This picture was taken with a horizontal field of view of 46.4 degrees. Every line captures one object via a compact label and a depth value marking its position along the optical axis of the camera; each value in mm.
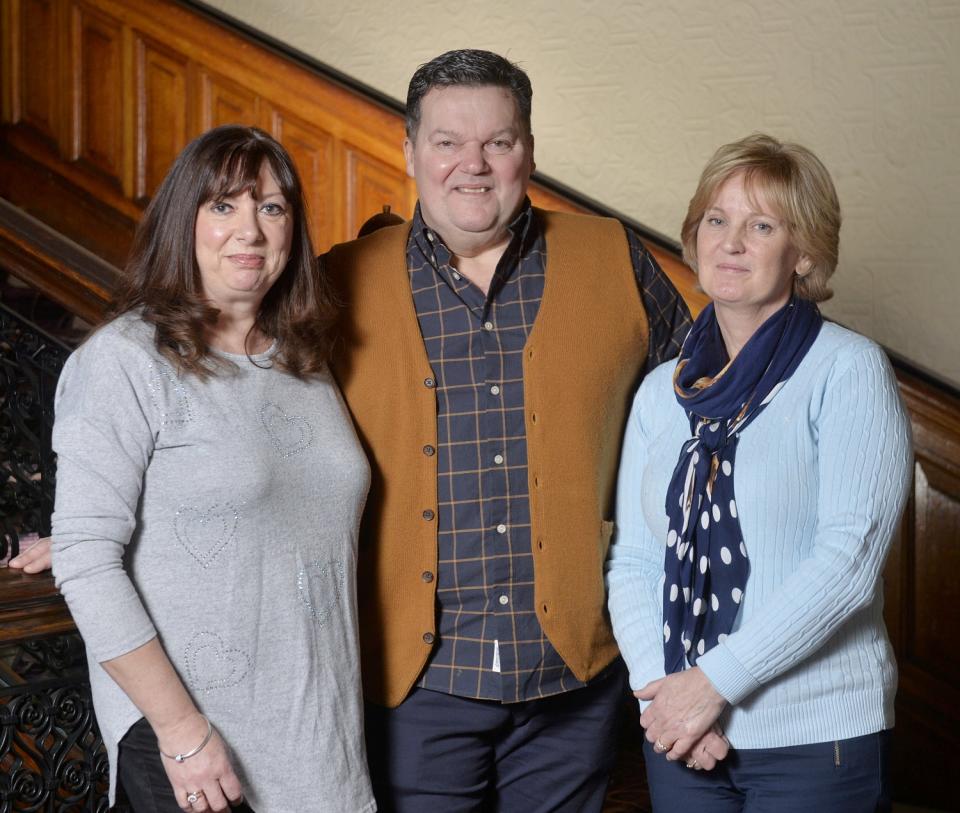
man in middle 1944
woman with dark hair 1528
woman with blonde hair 1635
